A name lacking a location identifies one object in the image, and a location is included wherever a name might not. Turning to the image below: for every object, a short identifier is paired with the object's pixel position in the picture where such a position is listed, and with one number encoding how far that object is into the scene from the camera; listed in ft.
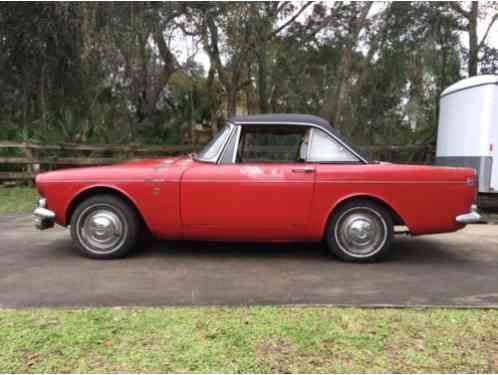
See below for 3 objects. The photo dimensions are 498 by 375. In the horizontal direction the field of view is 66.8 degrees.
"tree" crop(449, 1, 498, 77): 33.76
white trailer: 21.61
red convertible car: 12.64
